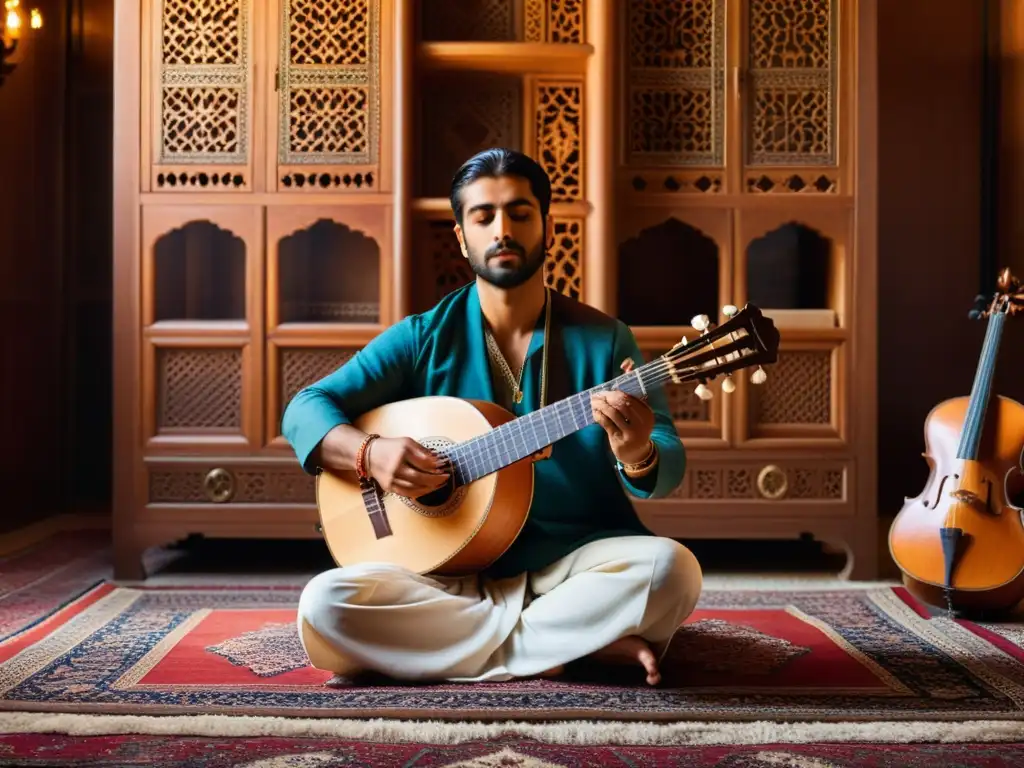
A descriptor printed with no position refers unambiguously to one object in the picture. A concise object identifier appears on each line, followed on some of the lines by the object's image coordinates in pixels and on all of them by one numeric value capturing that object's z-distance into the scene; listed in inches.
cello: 114.8
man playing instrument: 88.6
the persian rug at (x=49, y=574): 121.6
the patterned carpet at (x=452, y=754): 72.2
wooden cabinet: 144.3
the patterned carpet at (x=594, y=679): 83.4
